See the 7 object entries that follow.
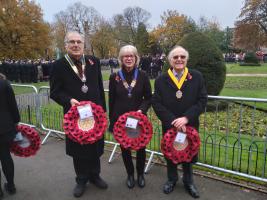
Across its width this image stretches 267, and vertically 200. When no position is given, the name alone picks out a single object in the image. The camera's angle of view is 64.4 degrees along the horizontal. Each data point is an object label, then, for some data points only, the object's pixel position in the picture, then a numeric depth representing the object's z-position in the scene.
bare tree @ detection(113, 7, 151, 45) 43.88
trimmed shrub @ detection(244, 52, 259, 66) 25.93
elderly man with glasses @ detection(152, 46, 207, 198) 2.67
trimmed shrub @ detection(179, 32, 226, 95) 5.76
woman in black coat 2.79
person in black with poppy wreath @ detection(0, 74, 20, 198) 2.69
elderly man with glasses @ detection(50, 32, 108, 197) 2.69
